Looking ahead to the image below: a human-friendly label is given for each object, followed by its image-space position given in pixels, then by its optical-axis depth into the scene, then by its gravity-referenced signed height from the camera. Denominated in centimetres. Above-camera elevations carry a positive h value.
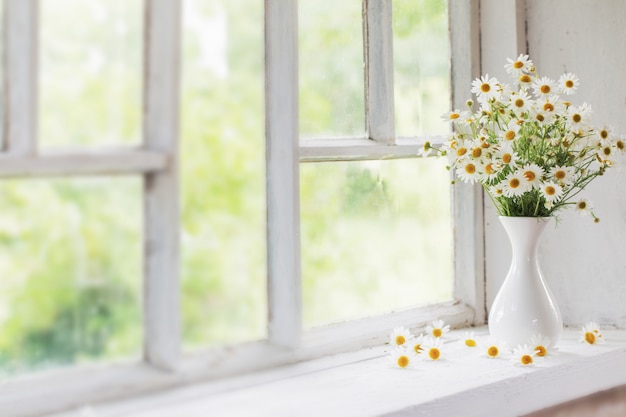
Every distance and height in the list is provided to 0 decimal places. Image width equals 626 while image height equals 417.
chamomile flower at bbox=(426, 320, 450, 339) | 214 -12
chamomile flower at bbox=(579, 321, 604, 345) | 214 -13
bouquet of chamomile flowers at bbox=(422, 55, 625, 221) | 202 +15
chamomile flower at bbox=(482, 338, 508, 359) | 207 -14
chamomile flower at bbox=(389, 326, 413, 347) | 209 -13
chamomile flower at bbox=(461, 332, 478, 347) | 213 -14
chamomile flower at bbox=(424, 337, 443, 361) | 207 -14
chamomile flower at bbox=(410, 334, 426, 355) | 208 -14
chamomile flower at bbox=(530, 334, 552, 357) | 205 -14
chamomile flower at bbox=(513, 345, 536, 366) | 202 -15
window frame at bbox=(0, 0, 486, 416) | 178 +11
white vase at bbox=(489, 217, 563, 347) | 206 -7
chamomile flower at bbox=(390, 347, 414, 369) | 203 -15
